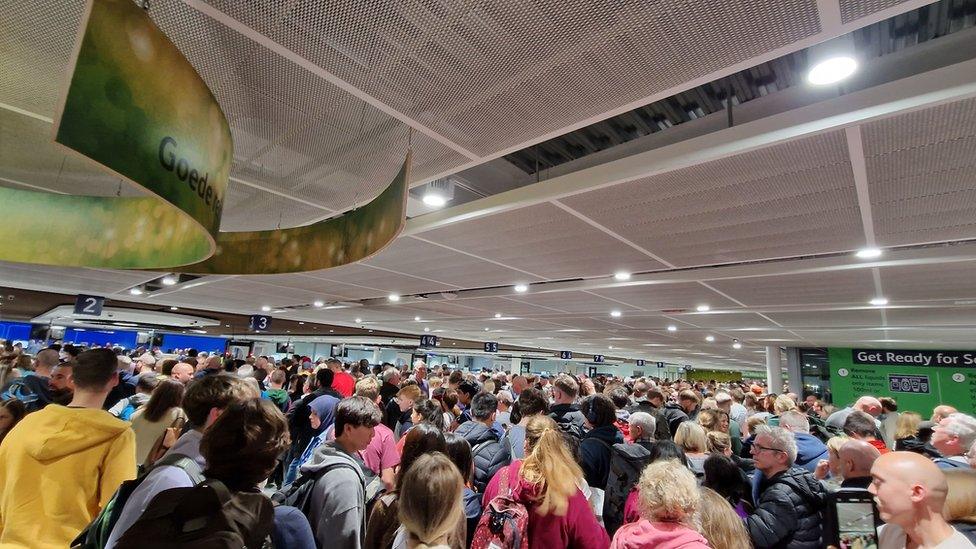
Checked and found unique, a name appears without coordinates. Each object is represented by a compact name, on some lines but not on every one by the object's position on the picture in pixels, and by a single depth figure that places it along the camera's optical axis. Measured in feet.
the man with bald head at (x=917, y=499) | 5.86
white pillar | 51.62
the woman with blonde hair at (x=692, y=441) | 13.41
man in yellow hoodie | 6.97
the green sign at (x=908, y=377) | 43.09
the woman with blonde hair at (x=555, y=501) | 8.15
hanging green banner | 4.11
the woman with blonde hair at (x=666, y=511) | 6.51
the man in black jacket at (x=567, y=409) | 15.71
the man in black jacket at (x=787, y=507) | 9.08
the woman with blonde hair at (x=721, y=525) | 7.02
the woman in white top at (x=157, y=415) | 10.72
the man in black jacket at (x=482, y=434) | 11.95
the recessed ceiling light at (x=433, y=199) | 13.50
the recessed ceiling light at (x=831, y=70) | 7.07
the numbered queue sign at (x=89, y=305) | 37.11
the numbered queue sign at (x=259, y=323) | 47.98
